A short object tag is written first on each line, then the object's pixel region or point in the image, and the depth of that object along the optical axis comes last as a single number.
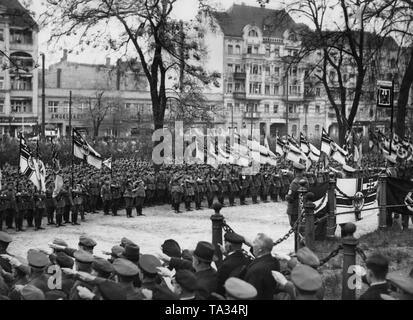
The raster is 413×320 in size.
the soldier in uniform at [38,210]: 17.09
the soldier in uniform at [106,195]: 20.11
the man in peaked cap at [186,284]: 5.17
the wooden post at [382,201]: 13.66
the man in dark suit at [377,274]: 5.18
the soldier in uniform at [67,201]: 18.00
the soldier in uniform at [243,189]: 24.22
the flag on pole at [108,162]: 21.25
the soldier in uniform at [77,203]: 18.10
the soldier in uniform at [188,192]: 21.78
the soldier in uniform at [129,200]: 19.95
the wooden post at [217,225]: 10.09
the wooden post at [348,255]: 7.44
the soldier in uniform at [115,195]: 20.33
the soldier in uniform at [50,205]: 17.73
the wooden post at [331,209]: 12.45
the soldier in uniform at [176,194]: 21.31
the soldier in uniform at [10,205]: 16.72
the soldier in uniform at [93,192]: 20.42
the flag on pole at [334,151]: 21.00
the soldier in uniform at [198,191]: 22.44
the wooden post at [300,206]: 10.82
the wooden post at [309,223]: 10.11
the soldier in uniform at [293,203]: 12.63
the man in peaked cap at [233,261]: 6.01
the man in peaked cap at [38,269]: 5.80
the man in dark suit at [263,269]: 5.63
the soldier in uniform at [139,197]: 20.27
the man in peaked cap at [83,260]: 6.26
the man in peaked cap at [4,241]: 7.31
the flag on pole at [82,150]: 19.50
